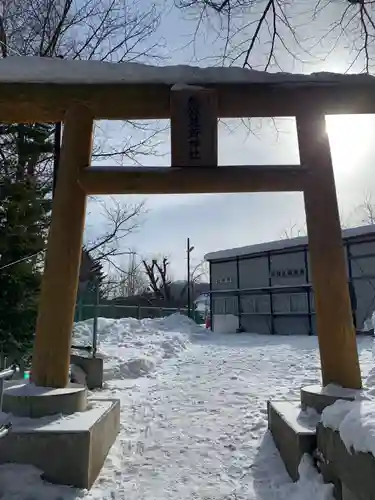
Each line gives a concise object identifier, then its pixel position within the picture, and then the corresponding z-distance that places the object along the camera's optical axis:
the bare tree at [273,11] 5.58
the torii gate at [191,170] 4.30
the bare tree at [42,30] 10.58
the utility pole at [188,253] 31.96
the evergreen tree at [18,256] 6.91
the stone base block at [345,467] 2.18
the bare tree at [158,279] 38.47
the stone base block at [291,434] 3.38
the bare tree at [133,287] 45.47
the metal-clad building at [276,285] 15.11
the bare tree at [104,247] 13.96
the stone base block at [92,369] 7.23
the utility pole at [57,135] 7.86
